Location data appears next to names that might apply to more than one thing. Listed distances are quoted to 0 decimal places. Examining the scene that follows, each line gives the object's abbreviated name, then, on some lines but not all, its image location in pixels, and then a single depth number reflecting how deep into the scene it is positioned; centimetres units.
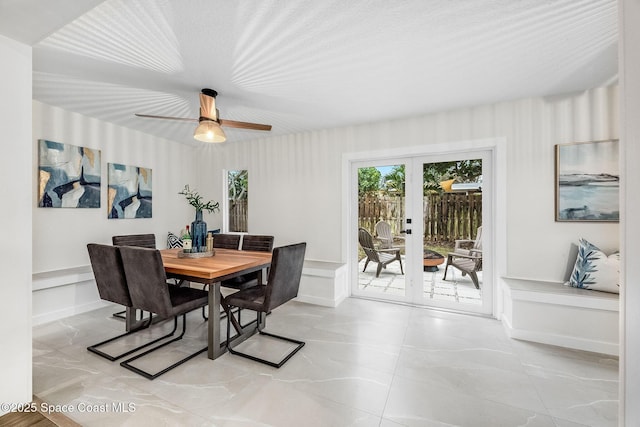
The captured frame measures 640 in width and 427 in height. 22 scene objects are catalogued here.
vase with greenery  272
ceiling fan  232
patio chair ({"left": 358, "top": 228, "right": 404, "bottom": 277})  358
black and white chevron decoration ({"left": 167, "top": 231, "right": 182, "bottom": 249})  414
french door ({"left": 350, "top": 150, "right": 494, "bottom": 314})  311
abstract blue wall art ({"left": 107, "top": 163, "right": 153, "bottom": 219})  359
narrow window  451
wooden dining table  202
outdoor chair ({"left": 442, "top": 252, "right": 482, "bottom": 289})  315
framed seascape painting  244
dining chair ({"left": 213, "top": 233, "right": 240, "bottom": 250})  351
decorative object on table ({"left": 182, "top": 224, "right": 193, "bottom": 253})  269
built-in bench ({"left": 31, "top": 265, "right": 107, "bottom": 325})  271
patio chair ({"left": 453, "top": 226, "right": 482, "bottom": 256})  312
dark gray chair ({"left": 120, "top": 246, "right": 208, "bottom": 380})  190
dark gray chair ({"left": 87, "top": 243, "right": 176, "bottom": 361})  208
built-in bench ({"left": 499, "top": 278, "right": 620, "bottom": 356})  220
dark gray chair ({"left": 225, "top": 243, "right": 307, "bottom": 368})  207
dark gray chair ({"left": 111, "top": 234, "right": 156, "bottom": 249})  298
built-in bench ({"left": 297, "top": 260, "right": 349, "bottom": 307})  335
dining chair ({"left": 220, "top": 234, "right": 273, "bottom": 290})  304
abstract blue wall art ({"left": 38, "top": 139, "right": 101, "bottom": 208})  293
